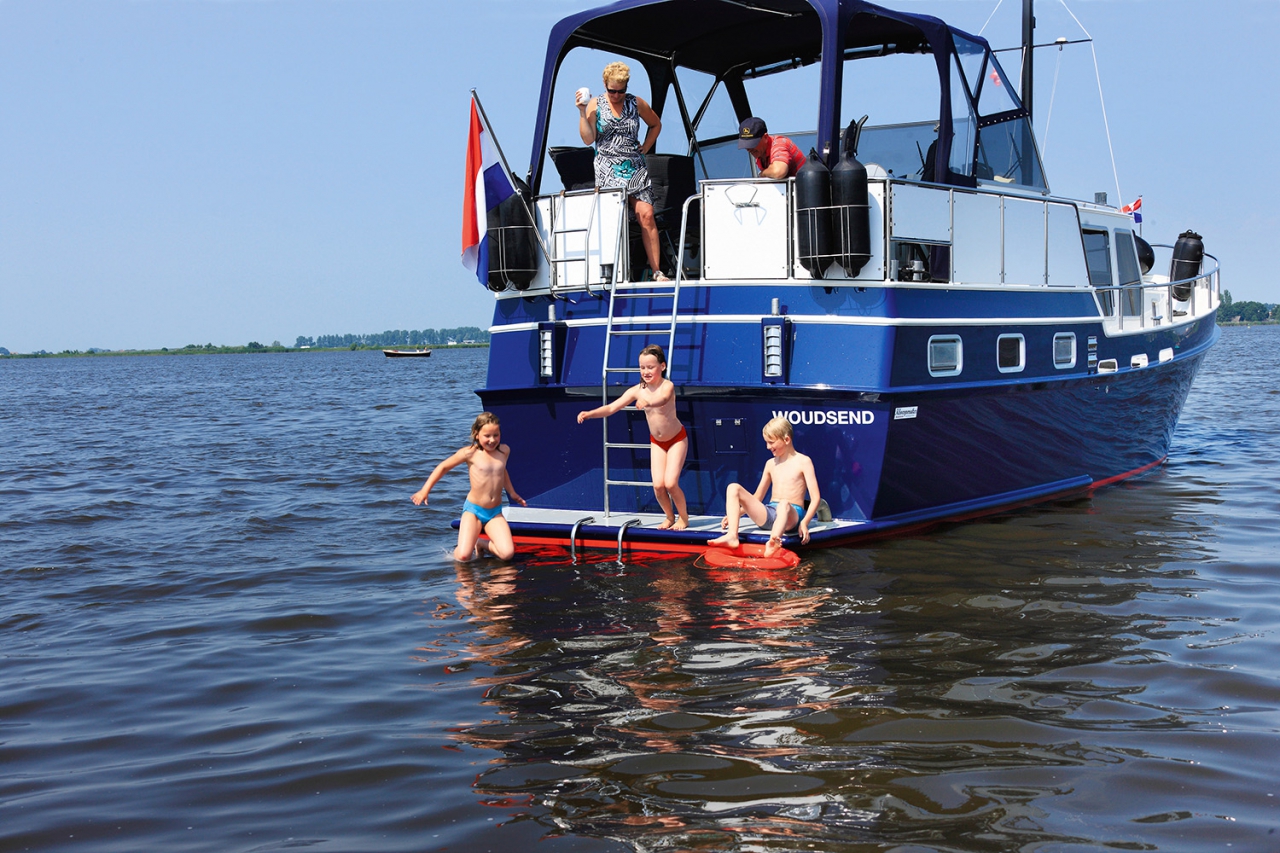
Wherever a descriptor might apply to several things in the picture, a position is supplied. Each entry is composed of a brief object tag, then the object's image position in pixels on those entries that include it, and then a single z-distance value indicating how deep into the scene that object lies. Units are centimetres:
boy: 784
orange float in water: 781
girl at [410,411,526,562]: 860
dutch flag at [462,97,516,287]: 906
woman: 879
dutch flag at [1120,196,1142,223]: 1391
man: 837
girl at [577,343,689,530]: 809
